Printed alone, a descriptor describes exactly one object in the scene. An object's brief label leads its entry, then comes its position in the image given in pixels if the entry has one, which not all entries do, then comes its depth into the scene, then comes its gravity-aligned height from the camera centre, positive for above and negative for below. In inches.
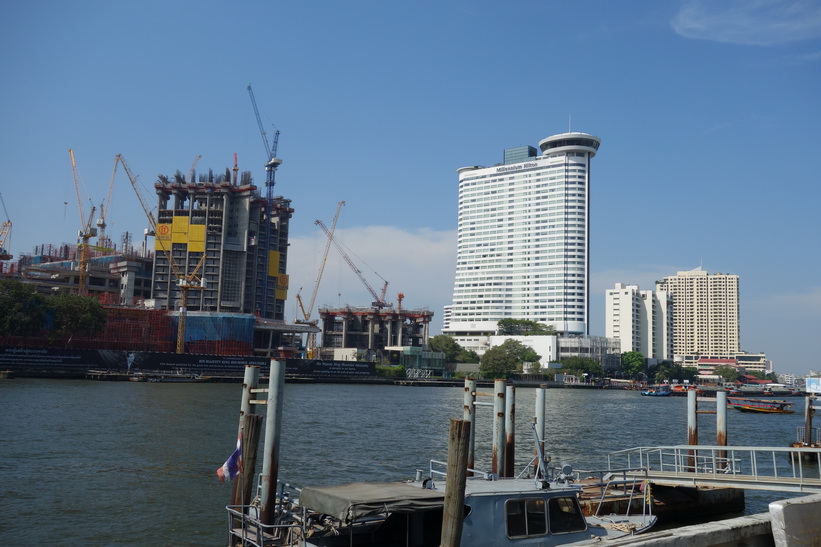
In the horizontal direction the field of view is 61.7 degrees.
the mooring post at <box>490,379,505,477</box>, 960.9 -115.3
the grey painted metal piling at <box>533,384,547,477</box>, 1056.2 -93.1
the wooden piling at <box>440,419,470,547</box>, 479.2 -97.7
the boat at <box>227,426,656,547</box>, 543.8 -147.4
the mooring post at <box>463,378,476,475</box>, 922.1 -74.7
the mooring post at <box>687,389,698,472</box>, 1188.5 -112.7
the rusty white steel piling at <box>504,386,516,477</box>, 1007.0 -124.3
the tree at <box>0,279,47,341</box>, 4320.9 +118.0
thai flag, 661.3 -125.3
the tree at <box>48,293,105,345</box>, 4594.7 +113.3
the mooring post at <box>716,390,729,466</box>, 1215.6 -113.0
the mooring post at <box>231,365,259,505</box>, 637.9 -92.5
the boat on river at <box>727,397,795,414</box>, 3720.5 -276.0
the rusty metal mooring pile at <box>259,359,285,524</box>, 623.3 -97.7
